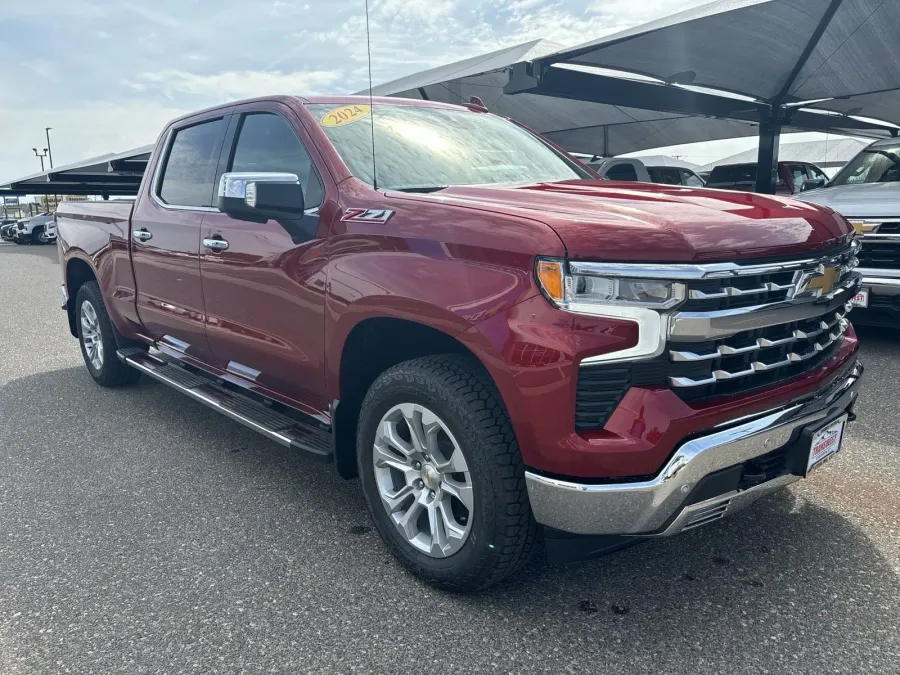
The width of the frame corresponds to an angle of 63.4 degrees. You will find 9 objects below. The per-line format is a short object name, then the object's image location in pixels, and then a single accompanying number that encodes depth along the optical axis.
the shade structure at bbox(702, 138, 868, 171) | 27.61
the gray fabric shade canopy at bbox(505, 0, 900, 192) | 9.56
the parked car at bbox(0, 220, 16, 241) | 33.20
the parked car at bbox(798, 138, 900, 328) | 5.33
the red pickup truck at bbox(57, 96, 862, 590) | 2.07
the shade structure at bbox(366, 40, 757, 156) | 13.02
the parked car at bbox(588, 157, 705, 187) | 15.21
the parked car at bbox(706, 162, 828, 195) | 14.63
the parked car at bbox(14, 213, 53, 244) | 30.12
